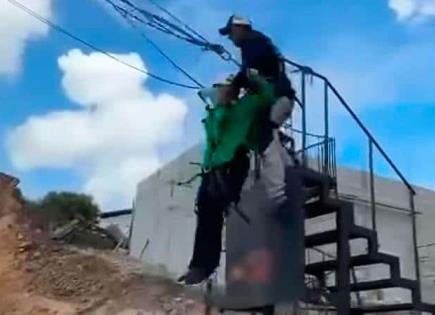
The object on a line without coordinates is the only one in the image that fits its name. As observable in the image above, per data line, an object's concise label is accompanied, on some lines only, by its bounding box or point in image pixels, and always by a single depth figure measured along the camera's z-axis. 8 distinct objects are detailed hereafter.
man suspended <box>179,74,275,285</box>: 6.96
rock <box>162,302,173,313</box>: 10.28
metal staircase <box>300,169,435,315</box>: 6.89
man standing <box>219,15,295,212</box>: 6.77
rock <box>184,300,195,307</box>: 10.35
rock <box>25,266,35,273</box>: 10.97
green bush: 16.34
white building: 13.08
